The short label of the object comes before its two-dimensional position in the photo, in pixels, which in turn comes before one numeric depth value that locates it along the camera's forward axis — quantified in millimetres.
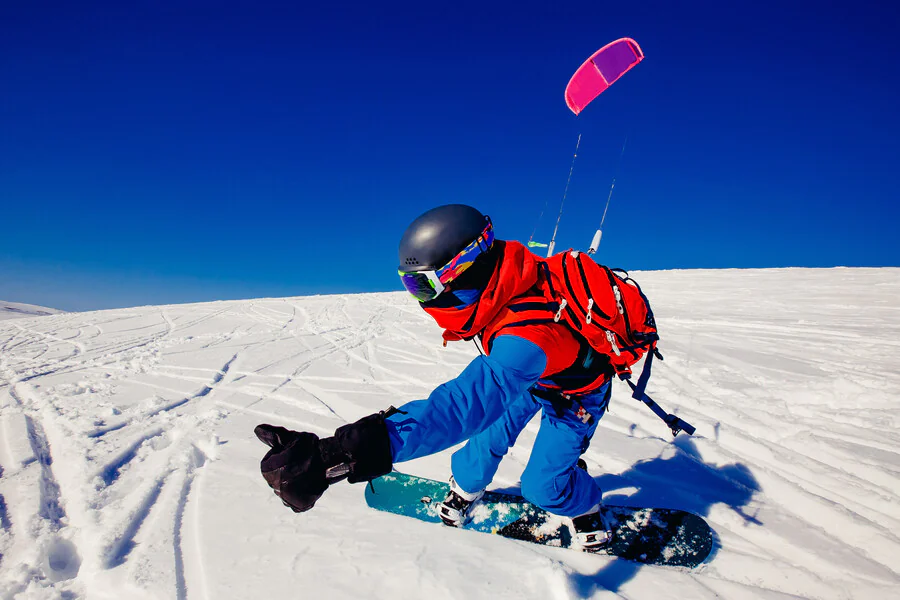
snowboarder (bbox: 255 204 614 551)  1176
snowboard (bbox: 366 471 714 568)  2320
